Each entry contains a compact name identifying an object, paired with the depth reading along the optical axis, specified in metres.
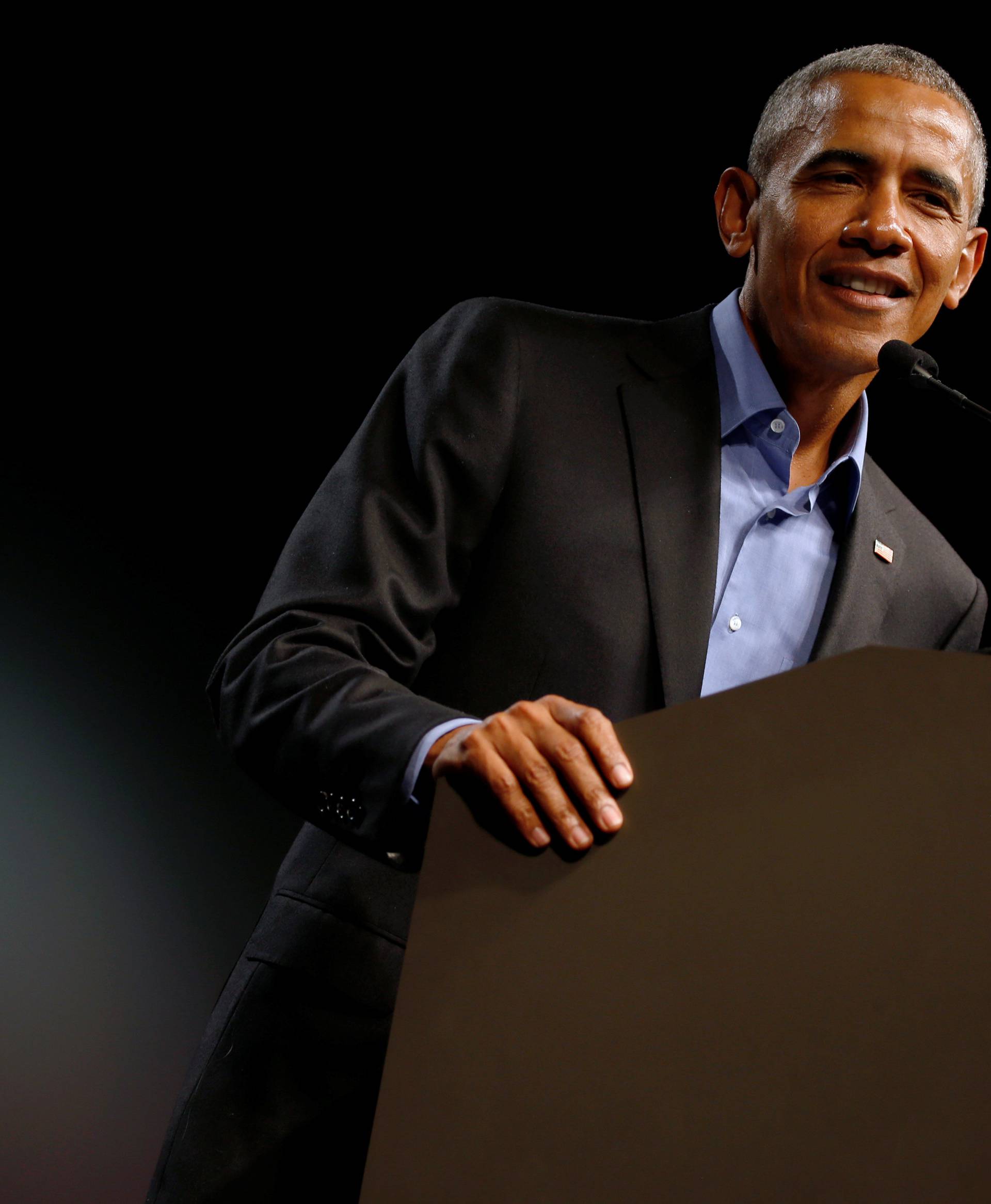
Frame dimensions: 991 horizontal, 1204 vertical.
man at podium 2.71
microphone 2.79
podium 2.16
